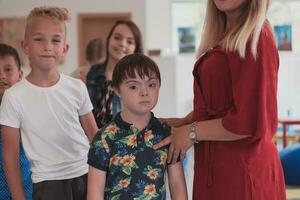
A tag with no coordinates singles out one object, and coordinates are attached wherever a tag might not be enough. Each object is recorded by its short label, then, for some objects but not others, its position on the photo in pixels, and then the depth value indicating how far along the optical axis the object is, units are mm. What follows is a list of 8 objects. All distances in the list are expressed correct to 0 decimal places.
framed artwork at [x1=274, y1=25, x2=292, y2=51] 9582
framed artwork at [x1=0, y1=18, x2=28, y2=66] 8455
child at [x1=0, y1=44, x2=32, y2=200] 2263
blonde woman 1876
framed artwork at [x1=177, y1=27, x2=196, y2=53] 9609
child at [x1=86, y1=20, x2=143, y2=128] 2825
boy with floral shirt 1944
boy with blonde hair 2109
